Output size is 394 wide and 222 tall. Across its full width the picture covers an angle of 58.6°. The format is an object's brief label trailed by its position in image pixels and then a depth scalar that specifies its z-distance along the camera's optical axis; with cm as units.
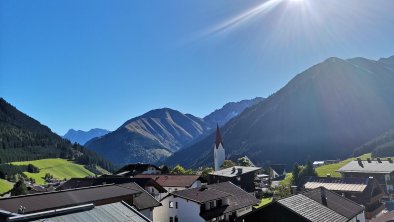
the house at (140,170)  11038
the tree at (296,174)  10515
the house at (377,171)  9188
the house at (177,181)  8052
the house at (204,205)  4988
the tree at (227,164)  11909
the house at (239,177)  9125
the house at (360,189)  6760
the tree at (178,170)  10800
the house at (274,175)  16416
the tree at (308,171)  10565
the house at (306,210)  3459
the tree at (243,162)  12572
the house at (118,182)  7075
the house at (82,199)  3509
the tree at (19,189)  8650
